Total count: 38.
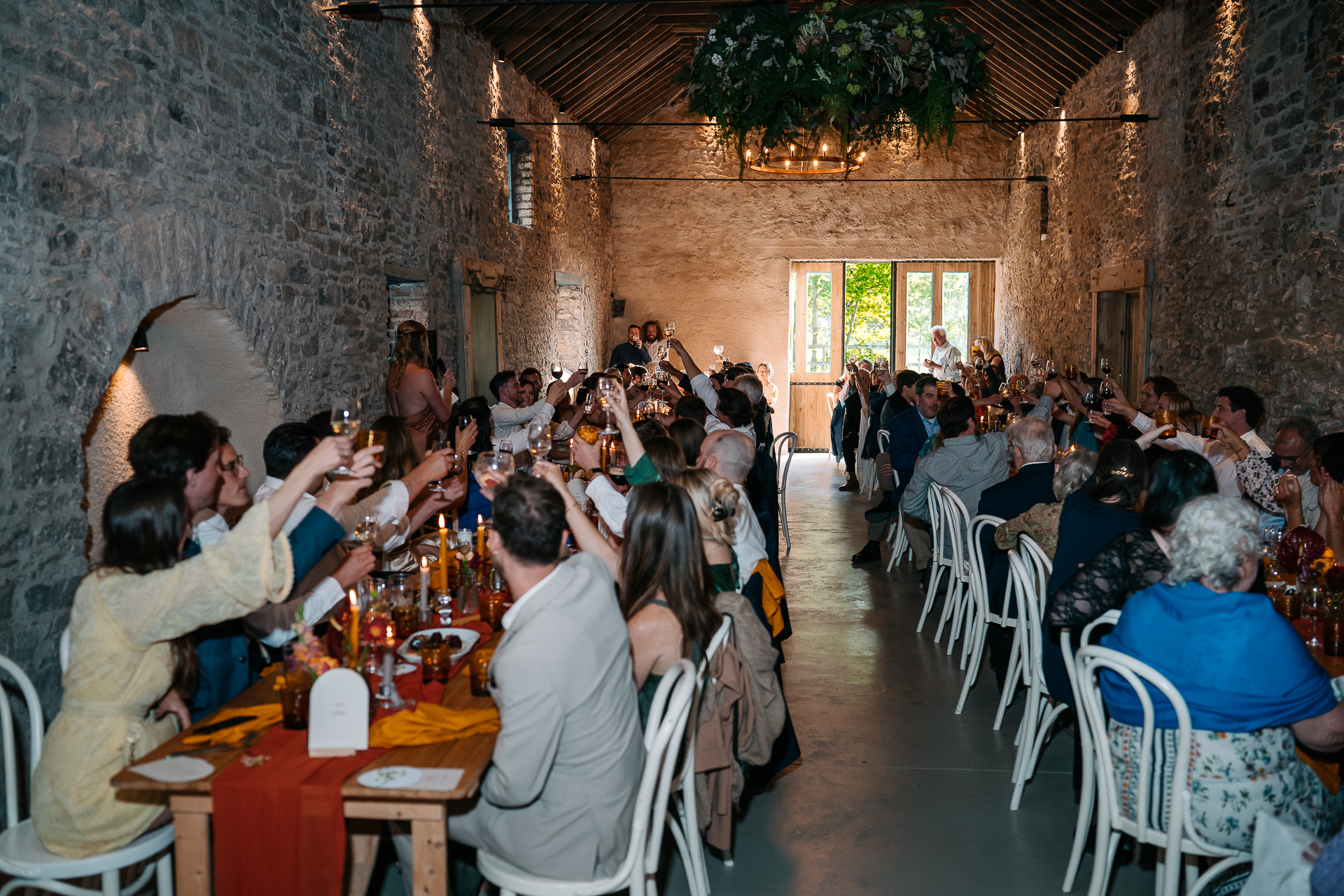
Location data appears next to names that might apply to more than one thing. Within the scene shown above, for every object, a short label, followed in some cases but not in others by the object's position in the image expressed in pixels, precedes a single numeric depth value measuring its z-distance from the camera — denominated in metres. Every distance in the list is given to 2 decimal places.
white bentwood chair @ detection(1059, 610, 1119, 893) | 2.92
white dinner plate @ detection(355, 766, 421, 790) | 2.12
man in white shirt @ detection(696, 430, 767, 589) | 4.08
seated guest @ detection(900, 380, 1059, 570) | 5.71
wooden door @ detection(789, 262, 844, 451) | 15.55
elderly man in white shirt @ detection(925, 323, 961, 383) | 13.62
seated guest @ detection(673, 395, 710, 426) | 5.89
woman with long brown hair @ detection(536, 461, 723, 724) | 2.65
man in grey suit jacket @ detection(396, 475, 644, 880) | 2.14
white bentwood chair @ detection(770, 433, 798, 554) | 7.50
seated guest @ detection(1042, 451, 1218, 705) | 2.97
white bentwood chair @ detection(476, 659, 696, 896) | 2.31
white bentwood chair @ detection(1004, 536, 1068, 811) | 3.56
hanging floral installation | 5.49
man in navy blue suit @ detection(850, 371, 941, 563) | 7.08
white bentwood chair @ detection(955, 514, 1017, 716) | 4.50
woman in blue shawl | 2.39
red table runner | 2.10
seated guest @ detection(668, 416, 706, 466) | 4.59
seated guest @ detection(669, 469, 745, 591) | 3.15
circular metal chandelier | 9.79
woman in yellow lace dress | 2.29
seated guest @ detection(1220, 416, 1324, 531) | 4.50
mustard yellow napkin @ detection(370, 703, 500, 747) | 2.34
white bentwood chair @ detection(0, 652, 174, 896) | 2.37
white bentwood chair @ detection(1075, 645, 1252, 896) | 2.44
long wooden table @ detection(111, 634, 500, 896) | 2.11
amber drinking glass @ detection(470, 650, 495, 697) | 2.65
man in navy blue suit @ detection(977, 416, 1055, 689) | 4.64
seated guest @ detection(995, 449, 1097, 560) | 3.88
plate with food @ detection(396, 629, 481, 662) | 2.94
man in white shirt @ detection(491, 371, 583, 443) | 7.33
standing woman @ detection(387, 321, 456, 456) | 6.64
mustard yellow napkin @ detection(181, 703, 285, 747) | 2.33
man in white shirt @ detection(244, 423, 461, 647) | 2.92
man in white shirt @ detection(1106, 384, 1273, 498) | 4.85
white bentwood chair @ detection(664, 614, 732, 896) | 2.74
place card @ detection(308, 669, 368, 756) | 2.25
